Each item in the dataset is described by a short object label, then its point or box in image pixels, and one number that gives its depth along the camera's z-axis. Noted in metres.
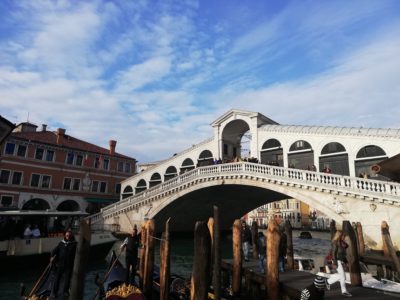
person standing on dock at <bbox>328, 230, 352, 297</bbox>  6.28
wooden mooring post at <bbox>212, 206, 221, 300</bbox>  6.87
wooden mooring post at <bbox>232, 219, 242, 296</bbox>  8.44
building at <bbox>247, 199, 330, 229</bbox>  43.65
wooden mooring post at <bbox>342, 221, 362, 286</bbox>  7.14
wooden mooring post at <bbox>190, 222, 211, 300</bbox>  5.64
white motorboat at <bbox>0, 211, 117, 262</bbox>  12.50
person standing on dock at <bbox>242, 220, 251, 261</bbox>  11.07
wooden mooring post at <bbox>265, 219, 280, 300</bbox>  6.85
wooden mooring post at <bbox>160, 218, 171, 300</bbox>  7.46
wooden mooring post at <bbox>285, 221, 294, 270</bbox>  10.00
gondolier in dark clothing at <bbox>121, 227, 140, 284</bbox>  8.79
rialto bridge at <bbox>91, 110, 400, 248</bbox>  13.87
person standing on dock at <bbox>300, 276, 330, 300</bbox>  4.12
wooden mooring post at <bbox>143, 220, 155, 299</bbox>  8.31
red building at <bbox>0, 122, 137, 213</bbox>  24.41
